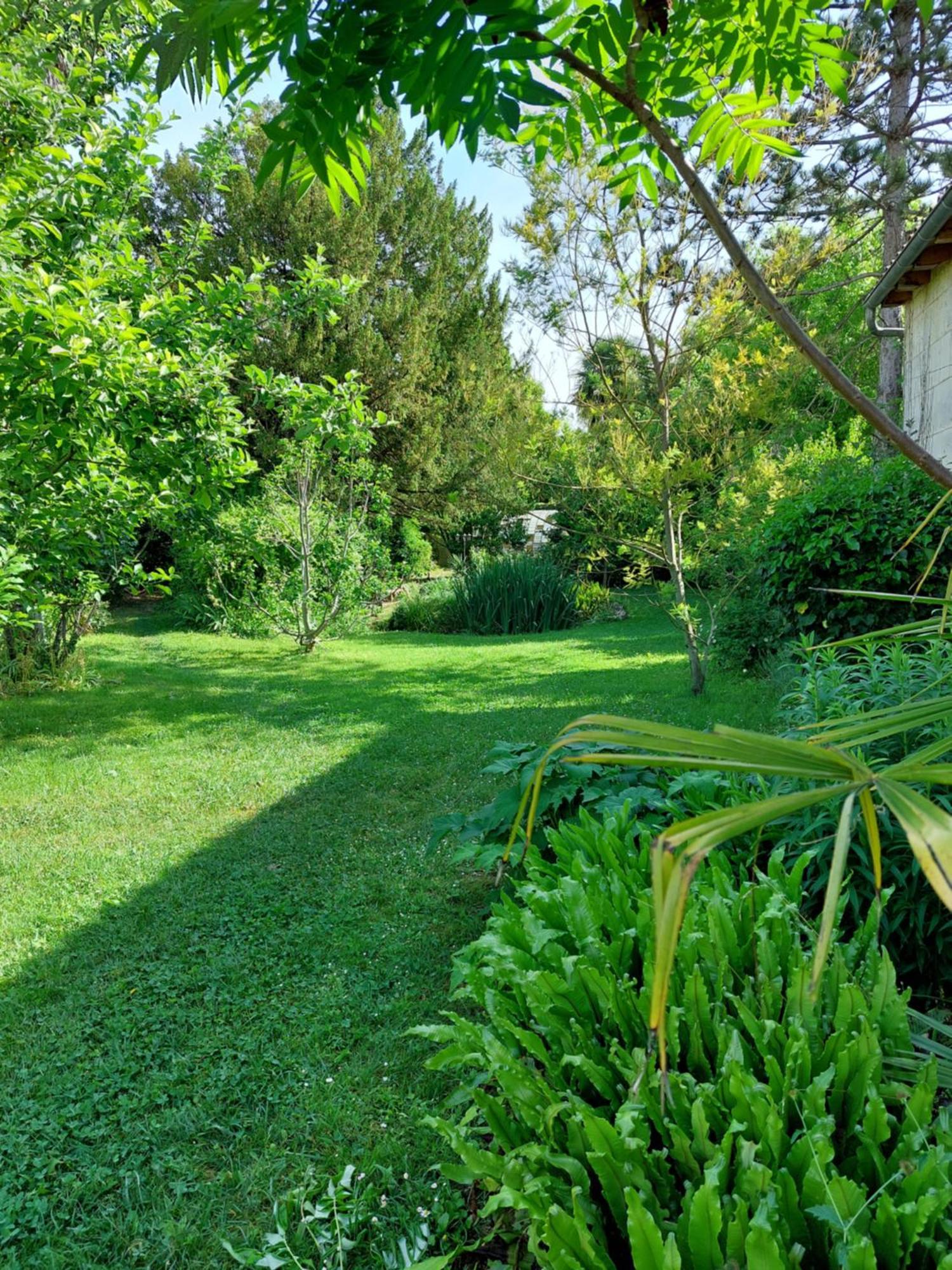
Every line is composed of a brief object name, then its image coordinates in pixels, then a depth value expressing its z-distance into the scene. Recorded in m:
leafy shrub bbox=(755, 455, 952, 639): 5.61
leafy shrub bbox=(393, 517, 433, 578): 16.98
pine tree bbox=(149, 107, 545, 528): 18.42
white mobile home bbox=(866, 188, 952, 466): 6.16
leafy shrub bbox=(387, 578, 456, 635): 12.83
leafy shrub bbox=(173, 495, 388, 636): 10.44
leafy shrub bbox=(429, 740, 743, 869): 2.73
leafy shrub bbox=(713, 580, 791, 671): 7.08
